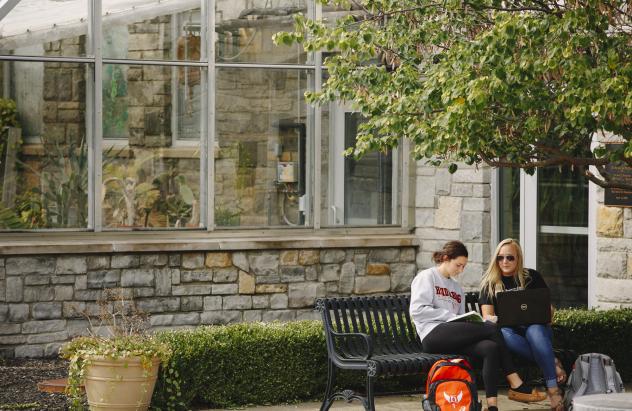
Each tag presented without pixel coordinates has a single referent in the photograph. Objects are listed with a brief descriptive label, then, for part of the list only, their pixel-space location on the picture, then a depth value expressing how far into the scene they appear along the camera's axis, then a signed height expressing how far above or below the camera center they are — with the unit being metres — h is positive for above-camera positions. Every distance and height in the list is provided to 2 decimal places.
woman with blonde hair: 18.20 -1.26
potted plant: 17.22 -1.76
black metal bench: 17.19 -1.66
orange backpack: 16.50 -1.80
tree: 14.91 +0.32
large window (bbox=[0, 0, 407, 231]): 23.74 -0.02
